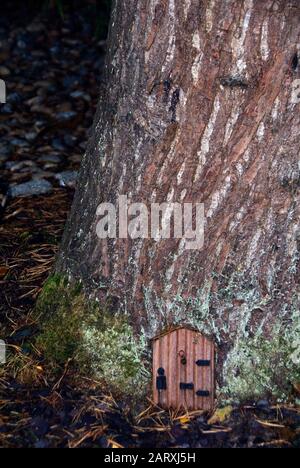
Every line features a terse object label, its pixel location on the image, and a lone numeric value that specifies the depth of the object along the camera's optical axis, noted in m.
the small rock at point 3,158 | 4.45
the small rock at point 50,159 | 4.43
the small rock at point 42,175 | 4.23
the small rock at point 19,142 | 4.62
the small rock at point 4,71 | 5.43
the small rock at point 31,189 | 4.04
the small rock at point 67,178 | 4.15
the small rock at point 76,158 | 4.45
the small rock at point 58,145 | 4.60
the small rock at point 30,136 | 4.70
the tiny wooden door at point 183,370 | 2.62
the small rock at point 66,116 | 4.94
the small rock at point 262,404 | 2.63
